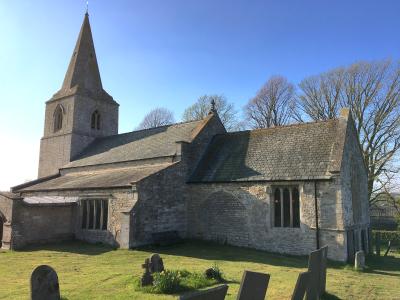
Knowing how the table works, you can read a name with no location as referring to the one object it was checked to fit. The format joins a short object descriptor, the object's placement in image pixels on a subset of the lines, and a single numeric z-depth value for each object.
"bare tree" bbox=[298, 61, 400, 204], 29.06
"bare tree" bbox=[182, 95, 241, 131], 43.28
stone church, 17.78
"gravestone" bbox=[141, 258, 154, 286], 10.29
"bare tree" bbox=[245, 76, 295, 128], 38.31
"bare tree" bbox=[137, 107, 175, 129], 50.03
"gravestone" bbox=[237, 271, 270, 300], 5.70
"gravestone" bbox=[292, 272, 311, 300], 7.15
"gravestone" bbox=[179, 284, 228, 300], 4.60
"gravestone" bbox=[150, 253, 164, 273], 10.98
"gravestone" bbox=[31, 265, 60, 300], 7.44
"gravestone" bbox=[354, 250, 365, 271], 15.40
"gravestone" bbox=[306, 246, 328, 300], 8.41
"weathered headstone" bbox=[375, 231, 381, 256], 22.13
